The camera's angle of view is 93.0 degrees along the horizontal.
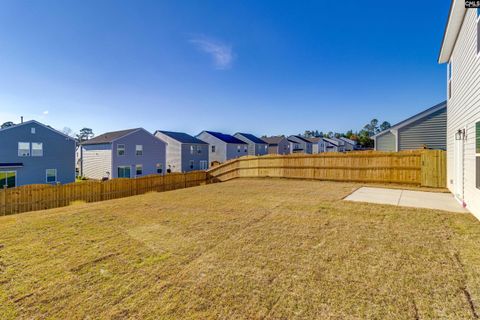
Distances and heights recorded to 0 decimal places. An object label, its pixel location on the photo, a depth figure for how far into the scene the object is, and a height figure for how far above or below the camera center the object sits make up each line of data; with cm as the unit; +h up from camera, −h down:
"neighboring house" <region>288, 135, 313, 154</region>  4802 +318
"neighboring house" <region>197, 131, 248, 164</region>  3353 +195
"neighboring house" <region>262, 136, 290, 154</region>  4244 +278
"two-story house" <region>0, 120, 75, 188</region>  1656 +38
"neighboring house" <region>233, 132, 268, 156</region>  3912 +274
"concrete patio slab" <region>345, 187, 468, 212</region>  645 -132
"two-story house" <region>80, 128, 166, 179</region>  2169 +47
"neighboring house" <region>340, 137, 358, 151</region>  5778 +371
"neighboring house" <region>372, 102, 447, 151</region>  1216 +160
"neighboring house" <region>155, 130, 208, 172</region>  2853 +95
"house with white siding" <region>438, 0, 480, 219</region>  484 +150
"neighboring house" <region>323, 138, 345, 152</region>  5439 +350
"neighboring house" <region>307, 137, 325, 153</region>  5125 +335
